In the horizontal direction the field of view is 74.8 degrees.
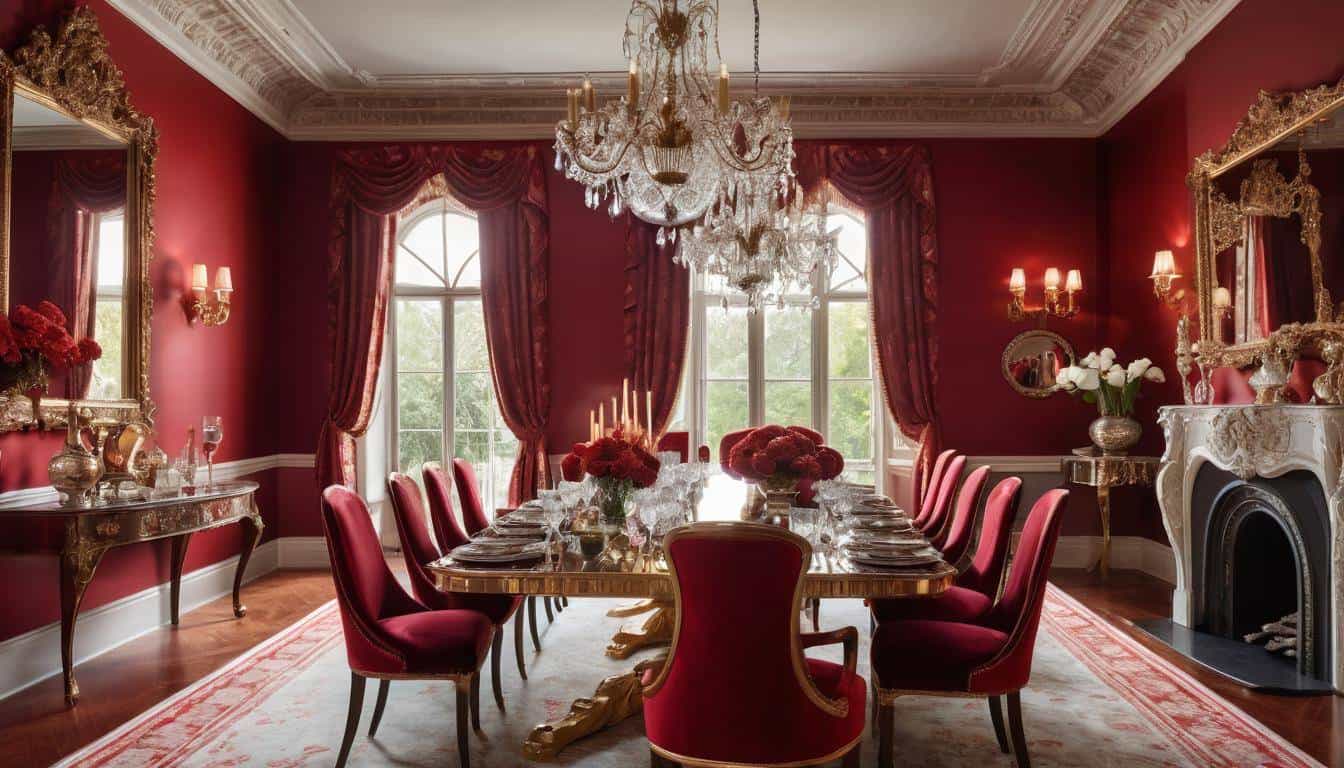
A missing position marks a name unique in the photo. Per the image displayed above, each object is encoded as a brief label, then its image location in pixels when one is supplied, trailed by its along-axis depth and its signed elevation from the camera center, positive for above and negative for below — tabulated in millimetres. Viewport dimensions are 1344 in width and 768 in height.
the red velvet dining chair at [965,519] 3871 -488
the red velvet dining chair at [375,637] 2797 -748
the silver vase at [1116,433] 5816 -161
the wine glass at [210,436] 4875 -141
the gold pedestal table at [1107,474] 5754 -428
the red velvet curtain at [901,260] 6543 +1114
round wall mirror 6578 +367
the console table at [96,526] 3689 -519
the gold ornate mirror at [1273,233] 4043 +895
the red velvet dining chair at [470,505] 4430 -484
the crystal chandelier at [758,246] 4609 +866
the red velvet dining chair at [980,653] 2695 -763
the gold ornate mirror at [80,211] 3955 +983
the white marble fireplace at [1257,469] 3729 -294
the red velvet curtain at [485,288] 6598 +1064
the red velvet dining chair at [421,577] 3484 -666
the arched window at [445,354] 6965 +446
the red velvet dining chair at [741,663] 2141 -638
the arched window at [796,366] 6887 +340
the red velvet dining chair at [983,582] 3256 -683
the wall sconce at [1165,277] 5516 +829
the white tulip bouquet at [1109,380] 5766 +193
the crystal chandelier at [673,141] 3557 +1142
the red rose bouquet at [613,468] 3156 -209
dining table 2625 -509
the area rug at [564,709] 3098 -1213
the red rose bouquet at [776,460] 3434 -198
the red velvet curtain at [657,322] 6582 +659
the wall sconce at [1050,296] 6398 +830
